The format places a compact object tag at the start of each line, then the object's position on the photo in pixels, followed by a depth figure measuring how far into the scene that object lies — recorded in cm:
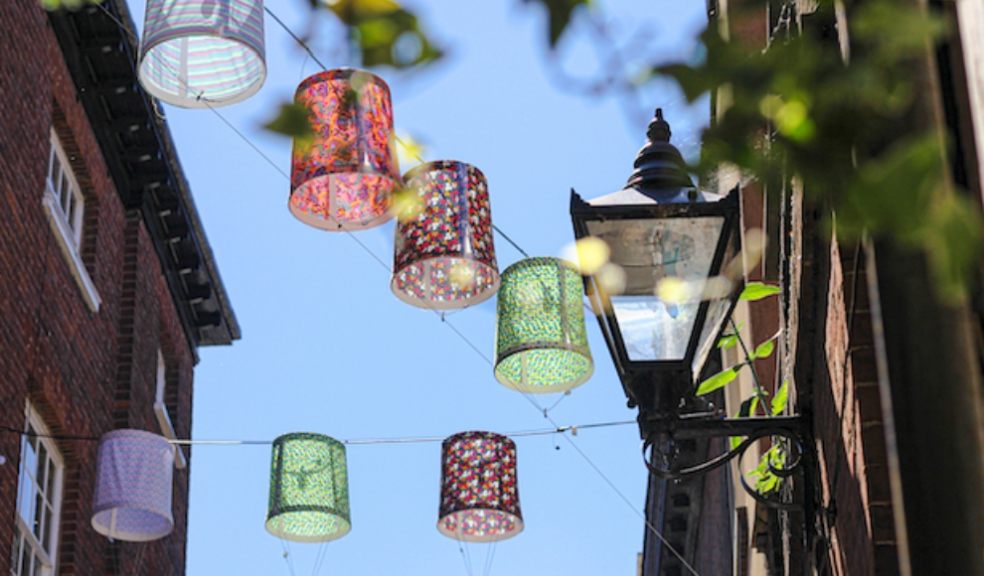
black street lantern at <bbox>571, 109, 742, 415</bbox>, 1079
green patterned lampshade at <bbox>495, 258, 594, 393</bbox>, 2078
